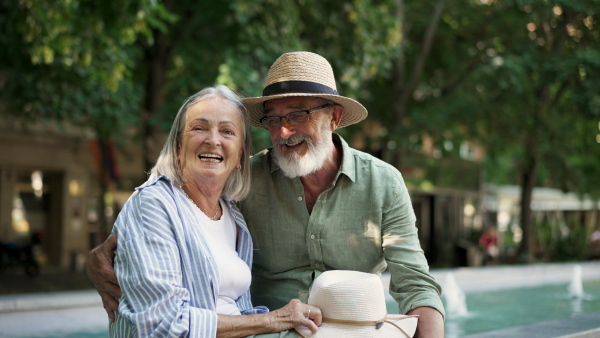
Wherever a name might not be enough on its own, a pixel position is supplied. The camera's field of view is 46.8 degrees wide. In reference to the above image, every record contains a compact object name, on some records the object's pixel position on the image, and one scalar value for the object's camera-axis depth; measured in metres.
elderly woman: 2.55
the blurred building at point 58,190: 19.27
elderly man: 3.36
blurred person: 22.09
